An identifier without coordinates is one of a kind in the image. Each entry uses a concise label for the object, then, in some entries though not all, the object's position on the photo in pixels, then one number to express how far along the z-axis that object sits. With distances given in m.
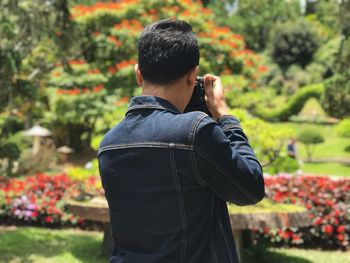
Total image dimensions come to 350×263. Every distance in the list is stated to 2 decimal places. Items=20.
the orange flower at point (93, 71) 14.40
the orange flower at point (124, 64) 13.80
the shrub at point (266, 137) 6.20
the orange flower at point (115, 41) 14.19
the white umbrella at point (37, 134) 15.82
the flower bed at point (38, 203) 8.09
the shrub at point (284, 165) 7.13
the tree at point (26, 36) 6.46
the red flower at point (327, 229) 7.07
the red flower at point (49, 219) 8.05
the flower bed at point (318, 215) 7.14
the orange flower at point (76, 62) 14.66
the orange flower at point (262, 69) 15.44
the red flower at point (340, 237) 7.06
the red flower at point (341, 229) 7.07
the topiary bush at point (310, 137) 19.36
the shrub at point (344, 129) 14.15
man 1.67
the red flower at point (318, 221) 7.16
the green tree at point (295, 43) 34.78
